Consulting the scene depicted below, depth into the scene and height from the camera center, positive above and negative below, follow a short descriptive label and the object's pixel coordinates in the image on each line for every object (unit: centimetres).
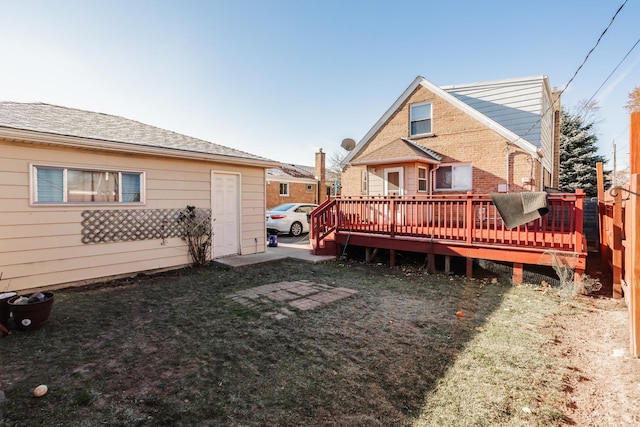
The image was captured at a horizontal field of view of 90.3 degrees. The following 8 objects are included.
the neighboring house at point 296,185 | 2231 +196
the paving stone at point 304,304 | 492 -147
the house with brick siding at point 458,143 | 1063 +252
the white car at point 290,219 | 1404 -33
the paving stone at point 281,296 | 536 -146
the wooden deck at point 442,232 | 584 -48
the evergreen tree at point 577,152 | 2123 +404
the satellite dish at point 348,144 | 1625 +346
